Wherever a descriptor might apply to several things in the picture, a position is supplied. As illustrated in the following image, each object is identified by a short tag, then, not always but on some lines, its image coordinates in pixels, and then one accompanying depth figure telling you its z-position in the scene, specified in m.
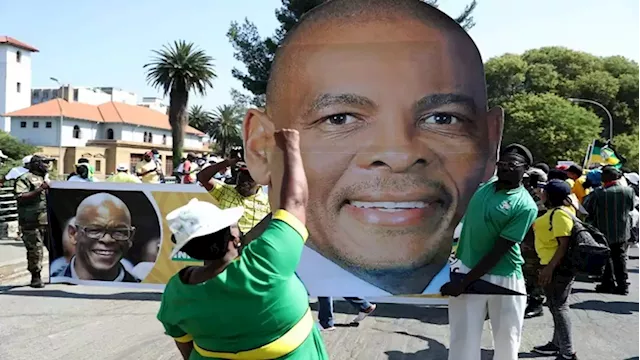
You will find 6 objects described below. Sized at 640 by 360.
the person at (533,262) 5.17
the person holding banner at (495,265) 3.28
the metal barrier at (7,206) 11.95
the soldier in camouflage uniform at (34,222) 7.37
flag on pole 5.94
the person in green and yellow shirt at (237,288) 2.12
